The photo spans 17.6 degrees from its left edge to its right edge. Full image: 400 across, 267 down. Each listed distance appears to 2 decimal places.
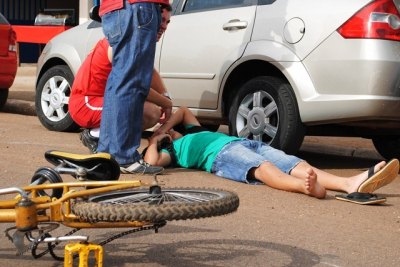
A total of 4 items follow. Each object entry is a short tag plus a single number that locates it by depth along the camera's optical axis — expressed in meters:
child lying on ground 8.67
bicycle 4.94
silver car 9.94
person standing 9.36
